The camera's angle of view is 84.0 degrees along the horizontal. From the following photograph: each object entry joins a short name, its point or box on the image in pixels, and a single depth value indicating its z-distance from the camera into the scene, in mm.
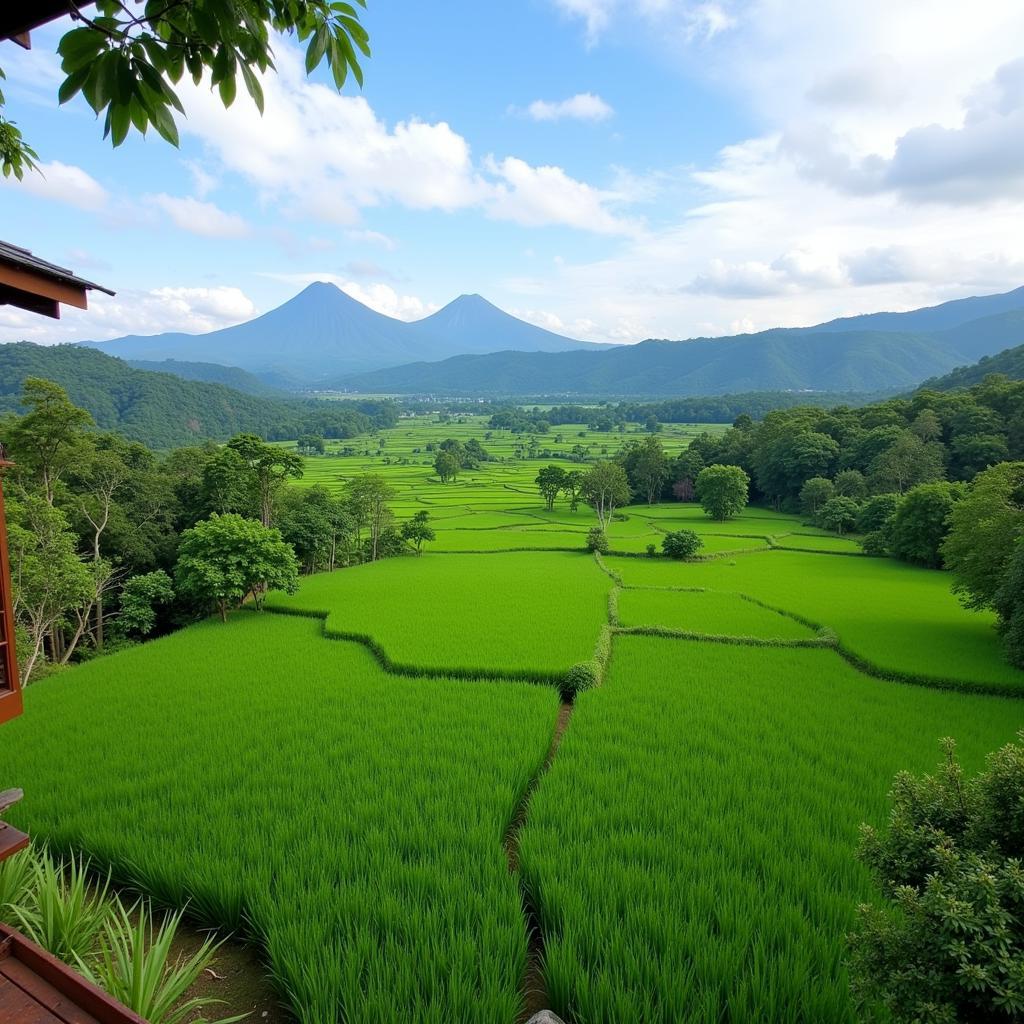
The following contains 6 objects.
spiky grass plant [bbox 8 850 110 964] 4879
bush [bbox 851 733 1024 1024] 2850
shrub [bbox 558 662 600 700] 12781
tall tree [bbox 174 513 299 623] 18594
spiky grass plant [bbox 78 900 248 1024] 4164
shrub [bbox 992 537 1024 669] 13516
